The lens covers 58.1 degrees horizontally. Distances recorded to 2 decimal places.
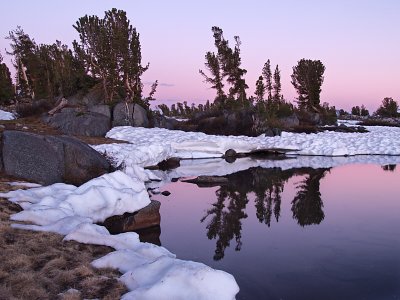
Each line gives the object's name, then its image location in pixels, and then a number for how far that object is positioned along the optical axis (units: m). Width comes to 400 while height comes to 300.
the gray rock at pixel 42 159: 11.77
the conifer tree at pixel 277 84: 65.50
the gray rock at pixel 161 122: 35.40
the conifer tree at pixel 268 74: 65.06
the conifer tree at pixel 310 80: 63.12
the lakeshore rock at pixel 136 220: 8.96
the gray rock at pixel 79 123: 27.38
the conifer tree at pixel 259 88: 51.91
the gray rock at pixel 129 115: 32.03
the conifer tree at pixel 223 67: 48.78
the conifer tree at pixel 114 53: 36.28
